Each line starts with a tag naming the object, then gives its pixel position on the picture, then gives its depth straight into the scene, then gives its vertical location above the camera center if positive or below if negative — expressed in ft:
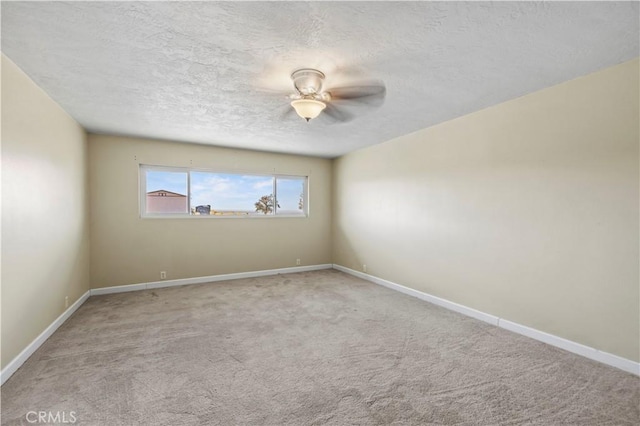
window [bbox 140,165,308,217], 15.38 +1.07
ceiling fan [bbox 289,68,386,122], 7.70 +3.54
